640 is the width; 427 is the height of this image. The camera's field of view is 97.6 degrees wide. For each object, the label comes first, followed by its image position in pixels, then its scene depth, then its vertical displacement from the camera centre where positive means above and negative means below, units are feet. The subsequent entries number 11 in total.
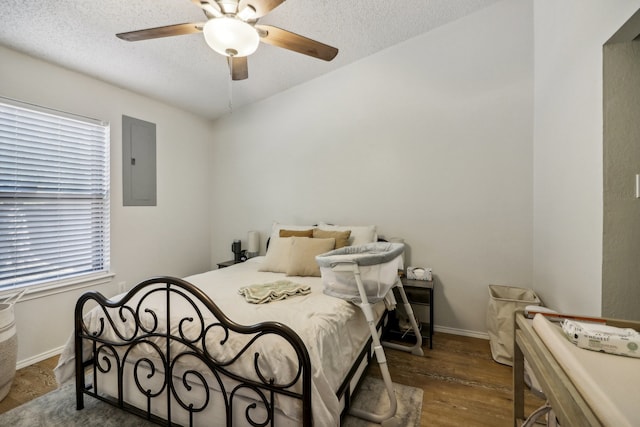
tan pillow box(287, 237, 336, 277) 8.18 -1.26
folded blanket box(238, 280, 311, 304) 5.74 -1.74
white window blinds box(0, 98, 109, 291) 7.17 +0.46
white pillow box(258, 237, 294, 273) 8.75 -1.43
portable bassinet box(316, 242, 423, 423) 5.33 -1.42
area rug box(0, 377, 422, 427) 5.26 -3.95
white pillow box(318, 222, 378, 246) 9.21 -0.75
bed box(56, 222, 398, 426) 3.89 -2.35
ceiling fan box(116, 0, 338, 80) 4.82 +3.57
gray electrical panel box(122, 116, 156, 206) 9.75 +1.81
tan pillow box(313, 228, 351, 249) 8.98 -0.79
